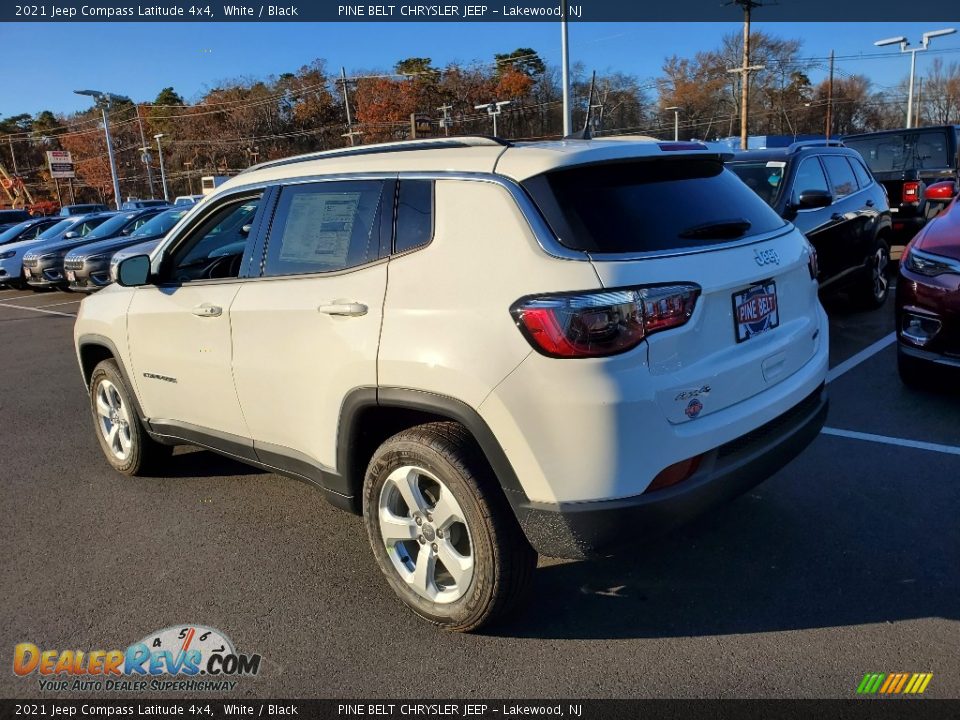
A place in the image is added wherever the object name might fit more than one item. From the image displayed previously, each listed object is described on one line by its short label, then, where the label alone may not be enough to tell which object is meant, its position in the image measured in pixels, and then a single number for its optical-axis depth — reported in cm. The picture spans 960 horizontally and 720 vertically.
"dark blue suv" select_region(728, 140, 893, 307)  682
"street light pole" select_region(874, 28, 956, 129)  2879
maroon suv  480
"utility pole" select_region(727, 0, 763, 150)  3731
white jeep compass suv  244
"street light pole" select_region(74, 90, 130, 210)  3819
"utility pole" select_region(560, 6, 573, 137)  1839
